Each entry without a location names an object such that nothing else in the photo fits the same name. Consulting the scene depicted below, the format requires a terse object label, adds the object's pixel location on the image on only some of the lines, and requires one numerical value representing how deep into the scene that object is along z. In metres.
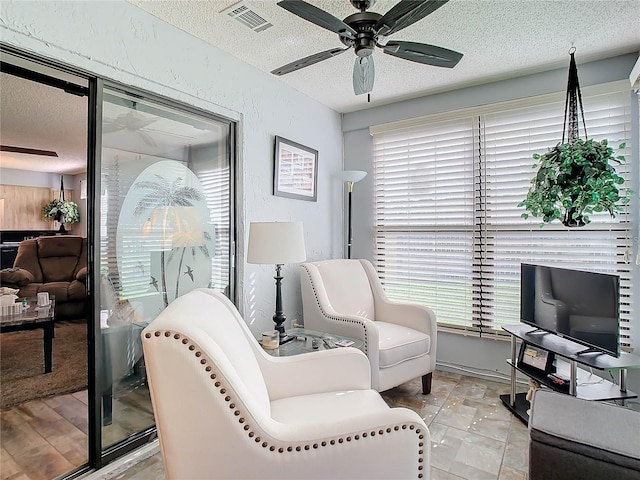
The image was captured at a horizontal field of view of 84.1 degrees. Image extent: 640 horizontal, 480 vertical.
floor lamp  3.30
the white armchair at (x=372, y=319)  2.43
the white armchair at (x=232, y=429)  0.98
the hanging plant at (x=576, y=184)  2.26
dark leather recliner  3.80
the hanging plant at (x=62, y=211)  4.79
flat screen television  2.03
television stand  2.02
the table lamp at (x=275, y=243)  2.24
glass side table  2.14
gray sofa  1.37
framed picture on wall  2.99
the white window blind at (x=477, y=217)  2.62
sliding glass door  1.94
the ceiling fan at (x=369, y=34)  1.46
